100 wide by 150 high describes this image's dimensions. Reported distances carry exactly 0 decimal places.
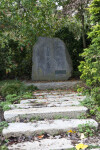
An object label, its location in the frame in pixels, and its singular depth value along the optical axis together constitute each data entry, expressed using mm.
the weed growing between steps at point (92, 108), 3736
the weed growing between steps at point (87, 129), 3094
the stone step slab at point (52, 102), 4496
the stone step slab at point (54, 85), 8320
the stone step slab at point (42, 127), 3059
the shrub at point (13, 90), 5939
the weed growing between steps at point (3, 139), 2613
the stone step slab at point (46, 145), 2625
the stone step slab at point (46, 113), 3652
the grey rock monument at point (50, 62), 9352
